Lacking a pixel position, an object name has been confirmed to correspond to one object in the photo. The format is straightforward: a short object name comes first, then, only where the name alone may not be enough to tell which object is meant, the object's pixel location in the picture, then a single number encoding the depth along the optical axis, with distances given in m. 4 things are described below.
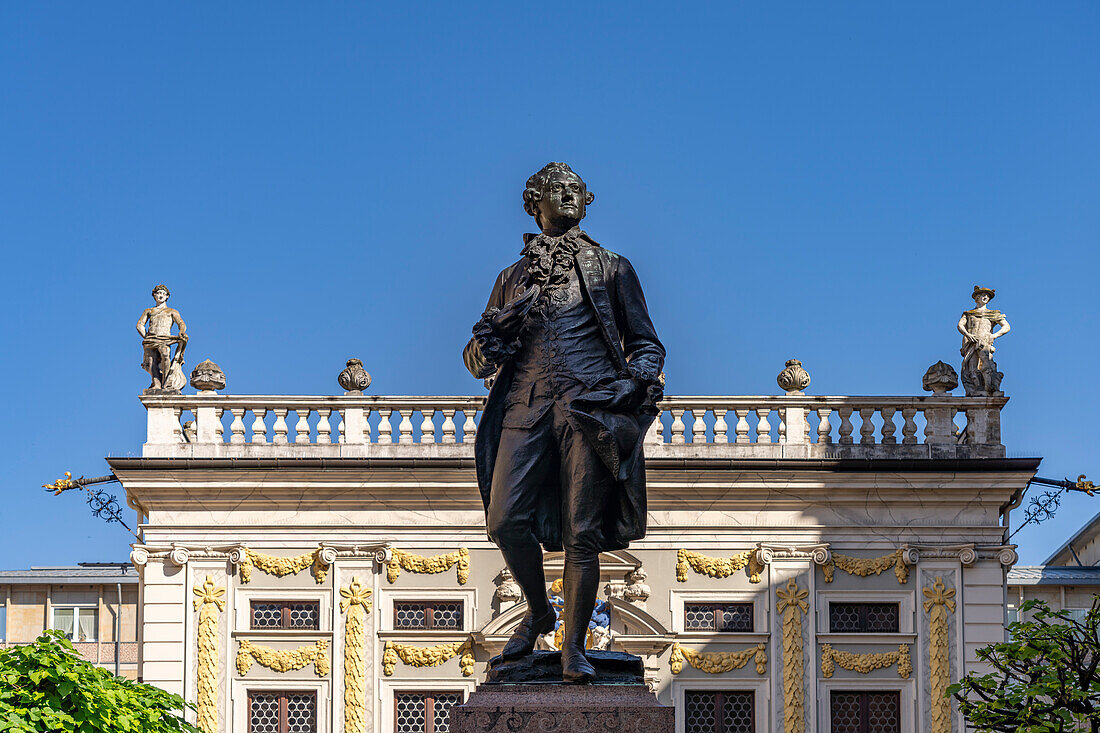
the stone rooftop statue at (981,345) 29.17
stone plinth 8.77
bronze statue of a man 9.38
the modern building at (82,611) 38.31
